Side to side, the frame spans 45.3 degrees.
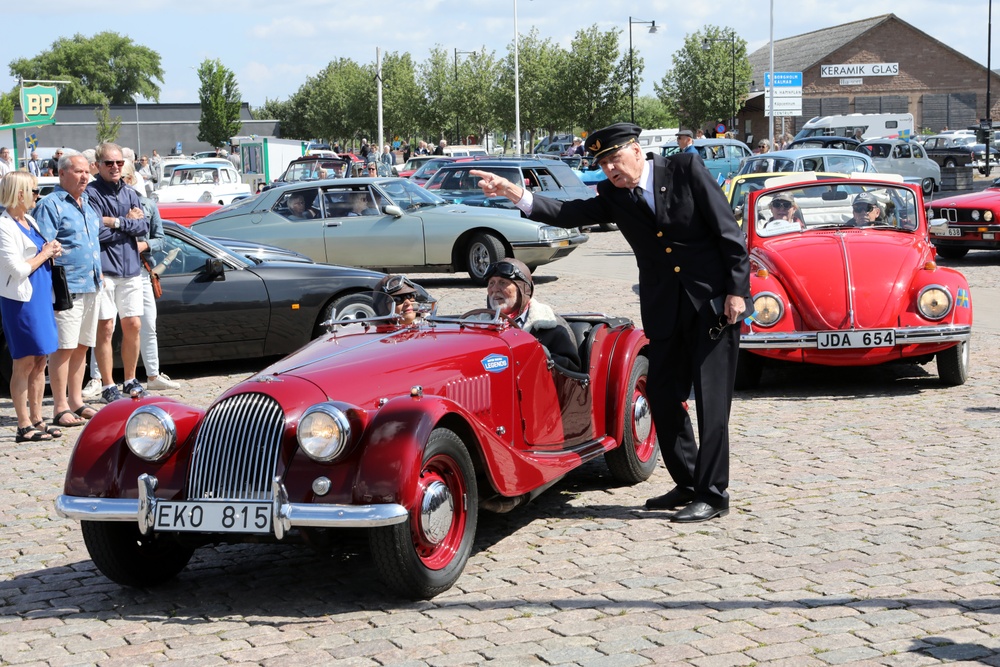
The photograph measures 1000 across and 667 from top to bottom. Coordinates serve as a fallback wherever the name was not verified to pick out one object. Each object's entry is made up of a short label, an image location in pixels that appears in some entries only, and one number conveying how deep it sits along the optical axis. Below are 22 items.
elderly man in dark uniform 6.00
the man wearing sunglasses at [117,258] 9.35
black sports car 10.55
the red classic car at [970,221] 18.58
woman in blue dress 8.23
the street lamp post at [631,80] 59.81
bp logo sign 37.56
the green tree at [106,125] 87.69
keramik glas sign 79.81
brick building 79.81
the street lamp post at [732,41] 69.25
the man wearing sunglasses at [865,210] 10.38
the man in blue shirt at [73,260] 8.63
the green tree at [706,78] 70.56
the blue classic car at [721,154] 31.06
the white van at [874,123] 56.44
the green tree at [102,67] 137.25
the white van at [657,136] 48.50
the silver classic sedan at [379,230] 17.00
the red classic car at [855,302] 9.06
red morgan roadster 4.73
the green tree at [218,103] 87.25
